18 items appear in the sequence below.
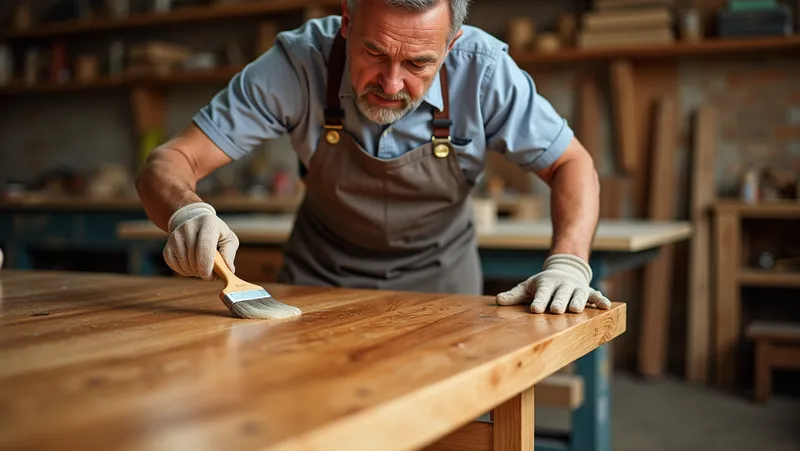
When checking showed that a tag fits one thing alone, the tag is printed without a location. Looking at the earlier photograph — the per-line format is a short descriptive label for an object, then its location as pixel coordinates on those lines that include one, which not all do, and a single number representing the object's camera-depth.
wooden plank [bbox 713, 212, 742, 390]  4.35
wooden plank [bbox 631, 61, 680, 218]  4.71
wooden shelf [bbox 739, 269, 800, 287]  4.12
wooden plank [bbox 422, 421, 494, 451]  1.27
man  1.63
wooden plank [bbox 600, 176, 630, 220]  4.79
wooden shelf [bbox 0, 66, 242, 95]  5.52
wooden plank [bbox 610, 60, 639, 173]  4.65
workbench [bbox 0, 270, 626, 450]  0.71
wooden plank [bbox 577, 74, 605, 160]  4.80
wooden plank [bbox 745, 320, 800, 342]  3.90
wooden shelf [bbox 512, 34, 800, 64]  4.30
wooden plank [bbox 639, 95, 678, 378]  4.59
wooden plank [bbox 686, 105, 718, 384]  4.49
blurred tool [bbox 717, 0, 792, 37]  4.23
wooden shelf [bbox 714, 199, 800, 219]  4.14
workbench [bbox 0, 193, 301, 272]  5.13
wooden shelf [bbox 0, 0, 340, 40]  5.32
